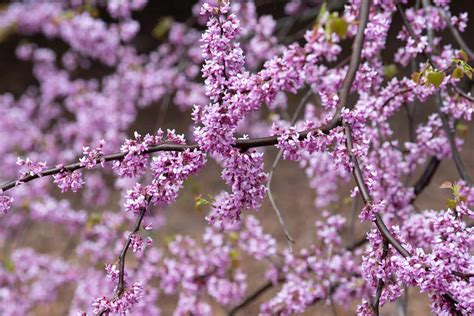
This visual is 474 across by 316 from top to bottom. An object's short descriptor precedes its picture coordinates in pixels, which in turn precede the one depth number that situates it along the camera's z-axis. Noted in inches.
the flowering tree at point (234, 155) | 119.1
